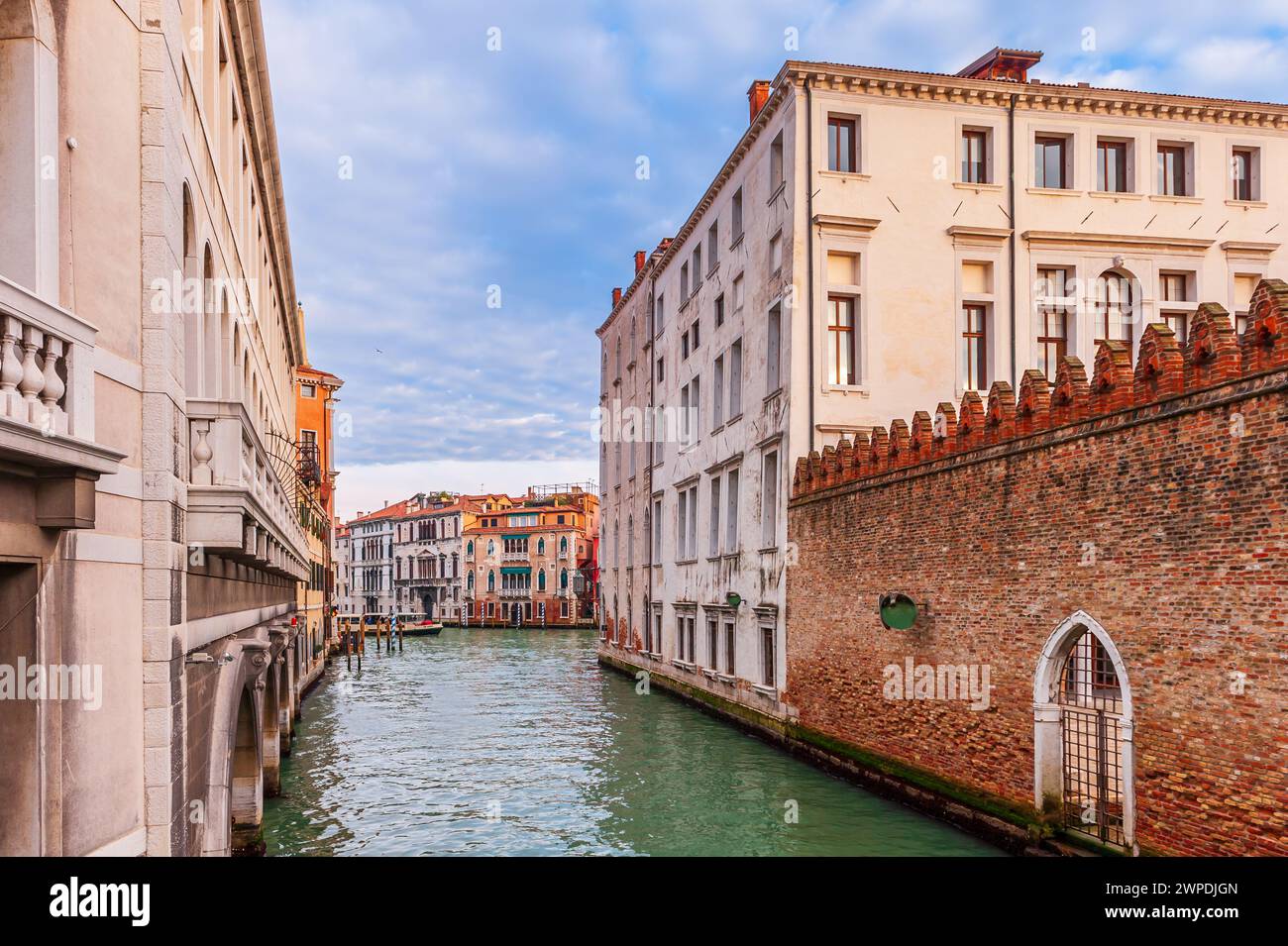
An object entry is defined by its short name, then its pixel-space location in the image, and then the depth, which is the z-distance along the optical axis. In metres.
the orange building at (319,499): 30.75
